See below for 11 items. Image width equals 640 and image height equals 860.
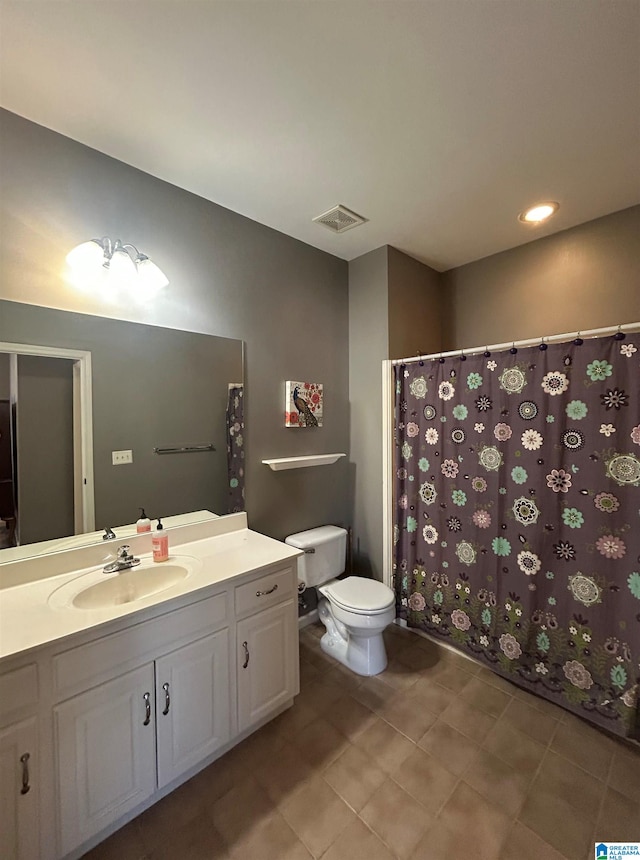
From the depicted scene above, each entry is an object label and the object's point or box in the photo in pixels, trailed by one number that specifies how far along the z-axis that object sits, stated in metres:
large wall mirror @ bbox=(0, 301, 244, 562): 1.40
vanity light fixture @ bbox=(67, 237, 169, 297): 1.49
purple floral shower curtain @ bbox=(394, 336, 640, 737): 1.55
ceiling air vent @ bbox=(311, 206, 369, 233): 2.00
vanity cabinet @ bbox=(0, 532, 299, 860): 1.00
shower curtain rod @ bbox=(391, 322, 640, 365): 1.51
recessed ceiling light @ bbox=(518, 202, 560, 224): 1.97
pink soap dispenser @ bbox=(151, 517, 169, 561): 1.58
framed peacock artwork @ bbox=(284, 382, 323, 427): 2.28
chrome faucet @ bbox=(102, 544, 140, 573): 1.46
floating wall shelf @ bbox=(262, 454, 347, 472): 2.17
